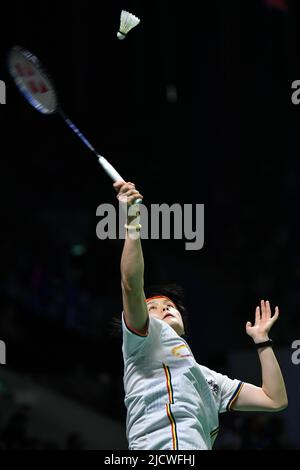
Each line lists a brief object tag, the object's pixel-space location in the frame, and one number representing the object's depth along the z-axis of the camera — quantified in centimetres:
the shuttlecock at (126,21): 760
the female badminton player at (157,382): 601
